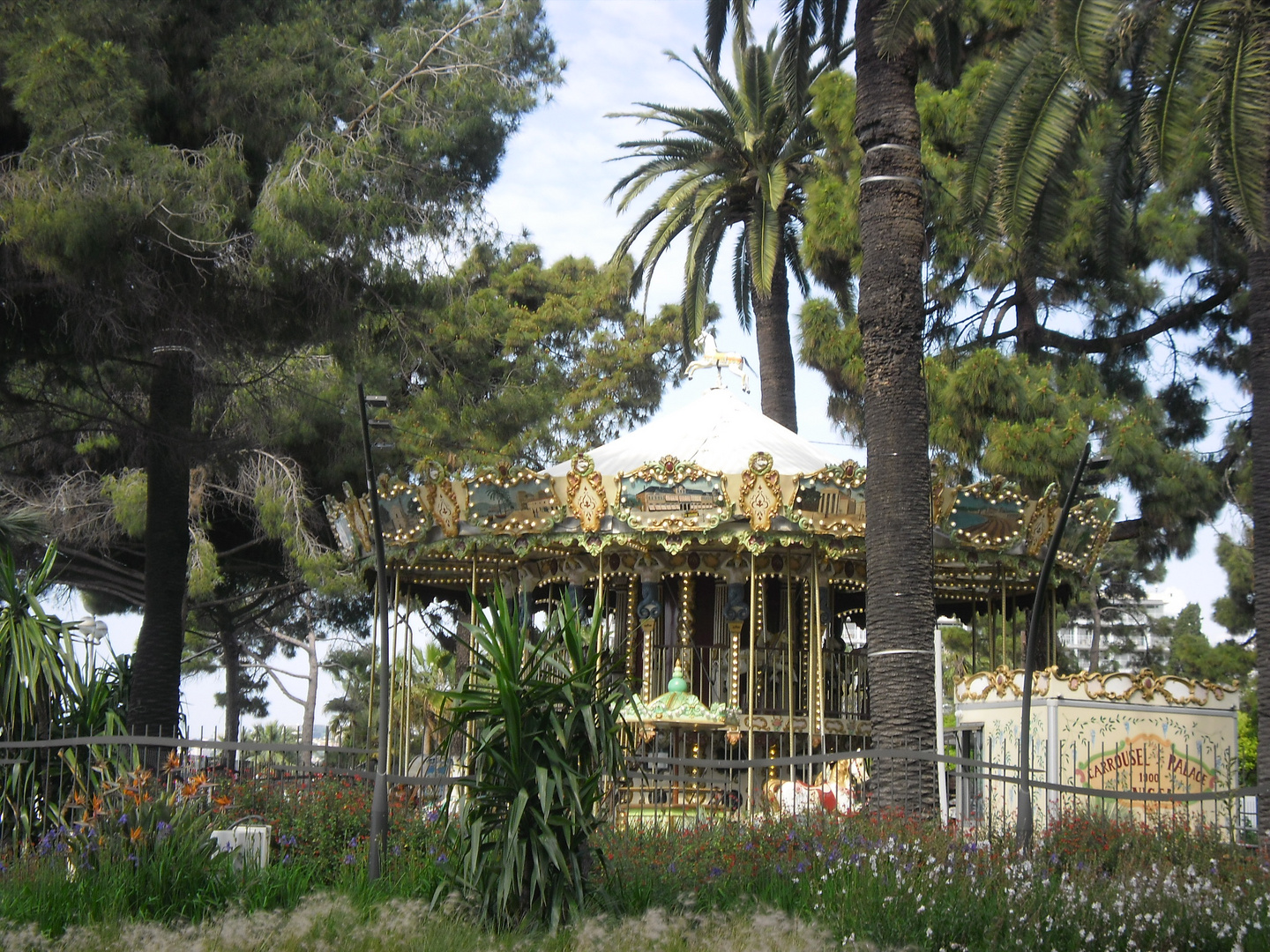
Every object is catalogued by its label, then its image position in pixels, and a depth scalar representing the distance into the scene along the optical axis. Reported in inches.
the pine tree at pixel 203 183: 530.0
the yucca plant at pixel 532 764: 318.0
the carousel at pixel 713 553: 670.5
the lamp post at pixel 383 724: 377.4
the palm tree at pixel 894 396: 475.5
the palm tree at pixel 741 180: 999.6
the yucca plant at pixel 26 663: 440.1
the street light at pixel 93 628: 734.2
